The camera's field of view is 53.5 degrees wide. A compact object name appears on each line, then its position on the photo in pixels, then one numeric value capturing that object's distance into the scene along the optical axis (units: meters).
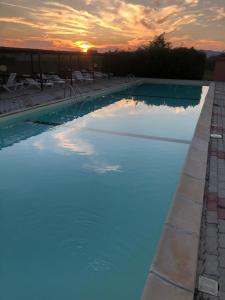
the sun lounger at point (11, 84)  9.42
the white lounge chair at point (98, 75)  14.78
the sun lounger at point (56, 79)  10.88
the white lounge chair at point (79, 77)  12.61
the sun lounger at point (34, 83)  10.03
